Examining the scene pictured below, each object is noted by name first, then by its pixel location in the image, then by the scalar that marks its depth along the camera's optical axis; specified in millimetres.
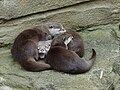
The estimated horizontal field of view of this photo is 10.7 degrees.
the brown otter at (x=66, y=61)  5478
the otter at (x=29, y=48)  5665
